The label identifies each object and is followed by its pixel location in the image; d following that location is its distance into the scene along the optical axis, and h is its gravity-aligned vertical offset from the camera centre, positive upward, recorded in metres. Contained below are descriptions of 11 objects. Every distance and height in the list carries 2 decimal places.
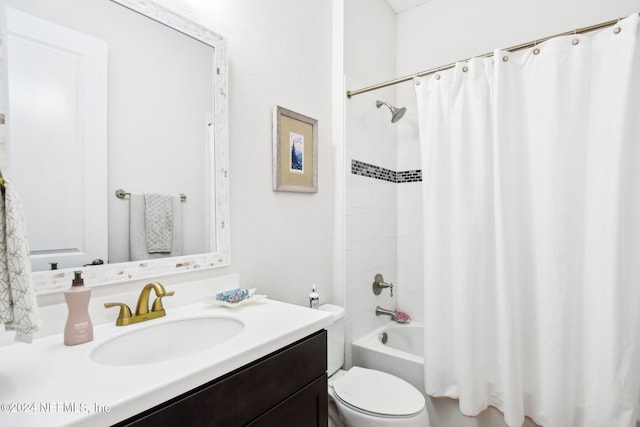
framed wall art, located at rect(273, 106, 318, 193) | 1.45 +0.31
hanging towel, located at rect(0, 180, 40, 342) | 0.58 -0.10
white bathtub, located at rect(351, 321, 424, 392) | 1.71 -0.79
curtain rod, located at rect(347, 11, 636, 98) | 1.23 +0.72
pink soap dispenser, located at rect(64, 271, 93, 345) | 0.76 -0.23
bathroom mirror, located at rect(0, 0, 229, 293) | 0.88 +0.27
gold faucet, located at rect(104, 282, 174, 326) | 0.90 -0.26
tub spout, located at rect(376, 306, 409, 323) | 2.16 -0.68
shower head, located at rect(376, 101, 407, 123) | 2.06 +0.67
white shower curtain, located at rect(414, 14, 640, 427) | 1.23 -0.07
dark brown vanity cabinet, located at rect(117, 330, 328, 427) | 0.62 -0.41
